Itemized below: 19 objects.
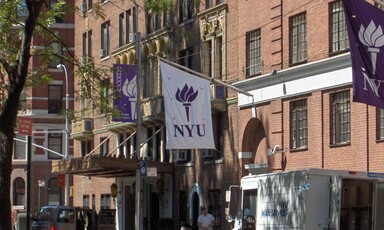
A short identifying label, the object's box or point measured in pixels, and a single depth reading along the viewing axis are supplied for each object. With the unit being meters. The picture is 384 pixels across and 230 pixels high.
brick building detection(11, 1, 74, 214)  74.56
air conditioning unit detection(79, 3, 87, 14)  55.72
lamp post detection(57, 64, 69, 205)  56.34
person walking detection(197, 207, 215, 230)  34.25
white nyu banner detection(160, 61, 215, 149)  33.62
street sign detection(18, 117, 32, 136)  33.29
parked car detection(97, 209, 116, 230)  40.44
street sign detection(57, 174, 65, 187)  58.46
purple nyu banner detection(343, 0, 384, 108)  19.20
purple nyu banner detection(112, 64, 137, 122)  37.53
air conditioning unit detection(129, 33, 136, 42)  47.94
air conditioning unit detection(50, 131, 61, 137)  75.19
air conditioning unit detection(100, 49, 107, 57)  53.78
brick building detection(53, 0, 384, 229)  32.28
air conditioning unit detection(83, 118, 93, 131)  55.22
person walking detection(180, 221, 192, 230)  34.41
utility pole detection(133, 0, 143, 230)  36.15
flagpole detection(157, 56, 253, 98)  34.58
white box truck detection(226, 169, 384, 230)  20.55
